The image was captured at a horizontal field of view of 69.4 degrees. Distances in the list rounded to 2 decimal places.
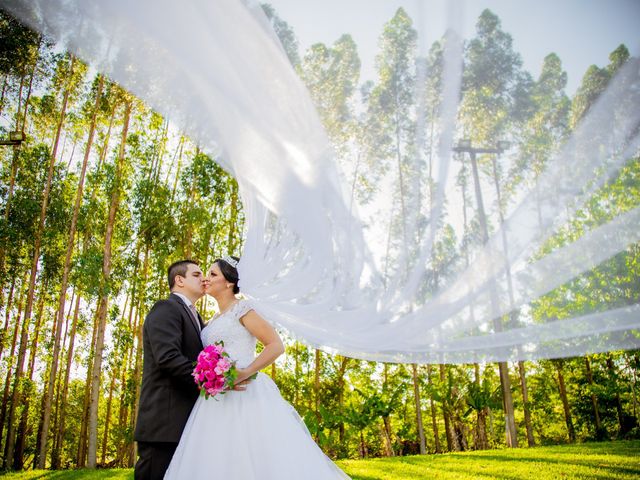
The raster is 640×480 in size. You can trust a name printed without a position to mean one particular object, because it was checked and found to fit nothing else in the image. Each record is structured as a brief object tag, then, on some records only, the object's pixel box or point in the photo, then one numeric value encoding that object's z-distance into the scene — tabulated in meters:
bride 2.08
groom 2.17
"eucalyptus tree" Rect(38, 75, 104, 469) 9.56
